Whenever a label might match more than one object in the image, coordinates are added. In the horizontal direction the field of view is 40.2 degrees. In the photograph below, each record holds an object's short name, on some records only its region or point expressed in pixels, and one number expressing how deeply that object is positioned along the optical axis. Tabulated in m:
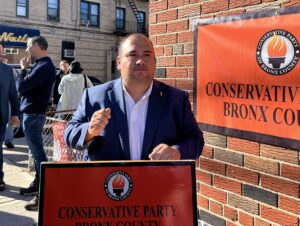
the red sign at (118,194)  1.88
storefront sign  20.80
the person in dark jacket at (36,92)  4.71
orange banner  2.46
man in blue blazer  2.16
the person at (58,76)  8.66
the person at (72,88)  6.93
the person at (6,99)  5.25
